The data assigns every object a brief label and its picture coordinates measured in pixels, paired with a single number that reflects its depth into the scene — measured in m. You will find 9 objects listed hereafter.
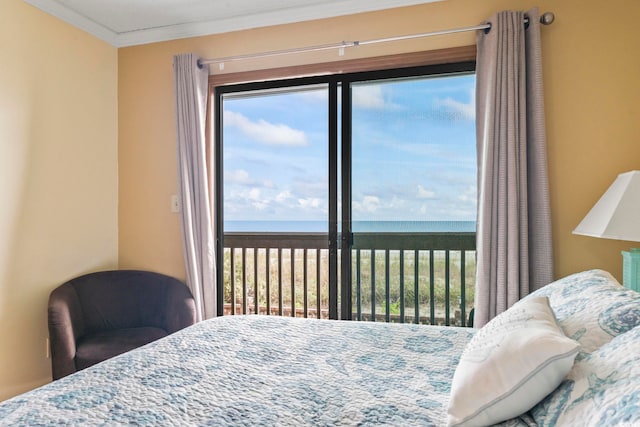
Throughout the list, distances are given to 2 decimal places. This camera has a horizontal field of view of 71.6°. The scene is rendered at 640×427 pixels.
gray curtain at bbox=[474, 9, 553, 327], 2.45
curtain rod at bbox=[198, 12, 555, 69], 2.50
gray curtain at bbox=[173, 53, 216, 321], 3.05
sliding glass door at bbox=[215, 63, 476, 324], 2.79
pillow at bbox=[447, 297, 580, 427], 0.91
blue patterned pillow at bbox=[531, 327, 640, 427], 0.71
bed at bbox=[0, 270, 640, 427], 0.90
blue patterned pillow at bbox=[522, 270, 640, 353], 1.11
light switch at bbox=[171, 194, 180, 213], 3.23
